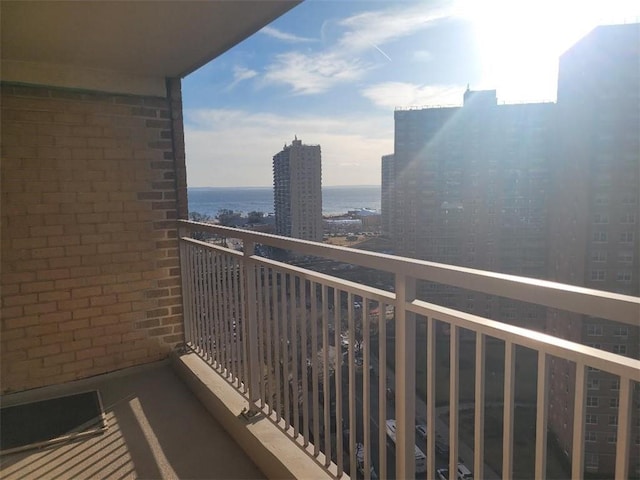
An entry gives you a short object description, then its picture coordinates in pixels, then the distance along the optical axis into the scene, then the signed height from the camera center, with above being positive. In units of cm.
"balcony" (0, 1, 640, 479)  118 -51
